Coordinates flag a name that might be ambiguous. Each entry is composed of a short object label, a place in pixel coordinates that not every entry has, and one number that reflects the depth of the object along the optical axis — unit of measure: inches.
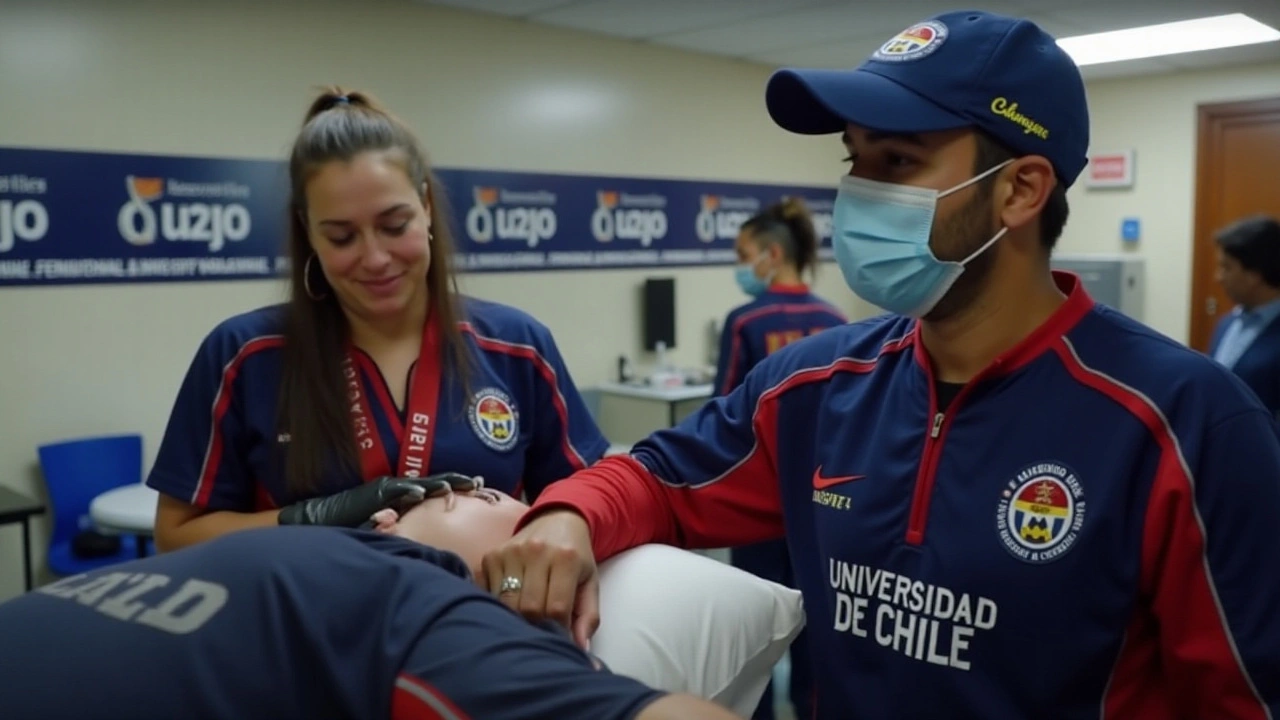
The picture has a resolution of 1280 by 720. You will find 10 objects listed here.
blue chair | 145.3
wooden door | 245.9
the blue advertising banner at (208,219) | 144.9
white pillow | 46.6
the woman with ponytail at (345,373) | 60.8
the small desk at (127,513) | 126.6
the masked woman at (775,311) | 138.4
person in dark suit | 140.5
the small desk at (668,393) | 200.7
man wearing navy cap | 37.7
